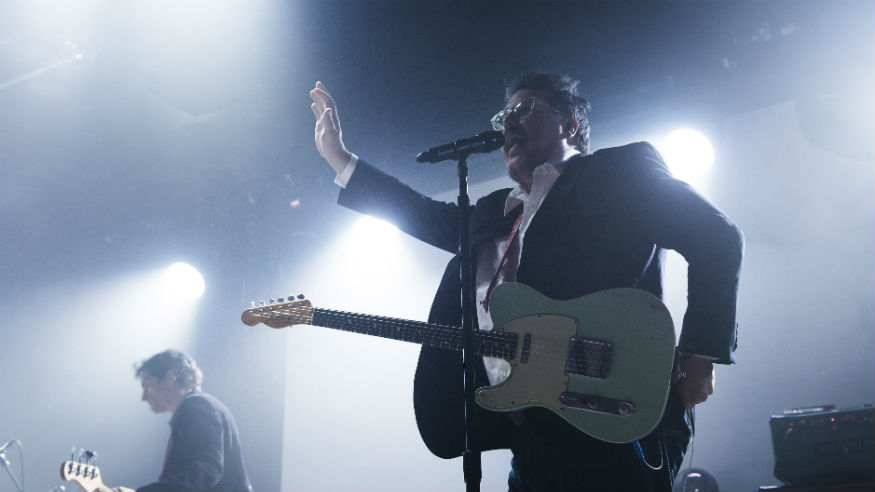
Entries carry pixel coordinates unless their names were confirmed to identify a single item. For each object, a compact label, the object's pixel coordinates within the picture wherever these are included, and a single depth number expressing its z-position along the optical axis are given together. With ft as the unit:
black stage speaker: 9.76
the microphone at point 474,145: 6.45
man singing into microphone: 5.43
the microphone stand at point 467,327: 5.41
